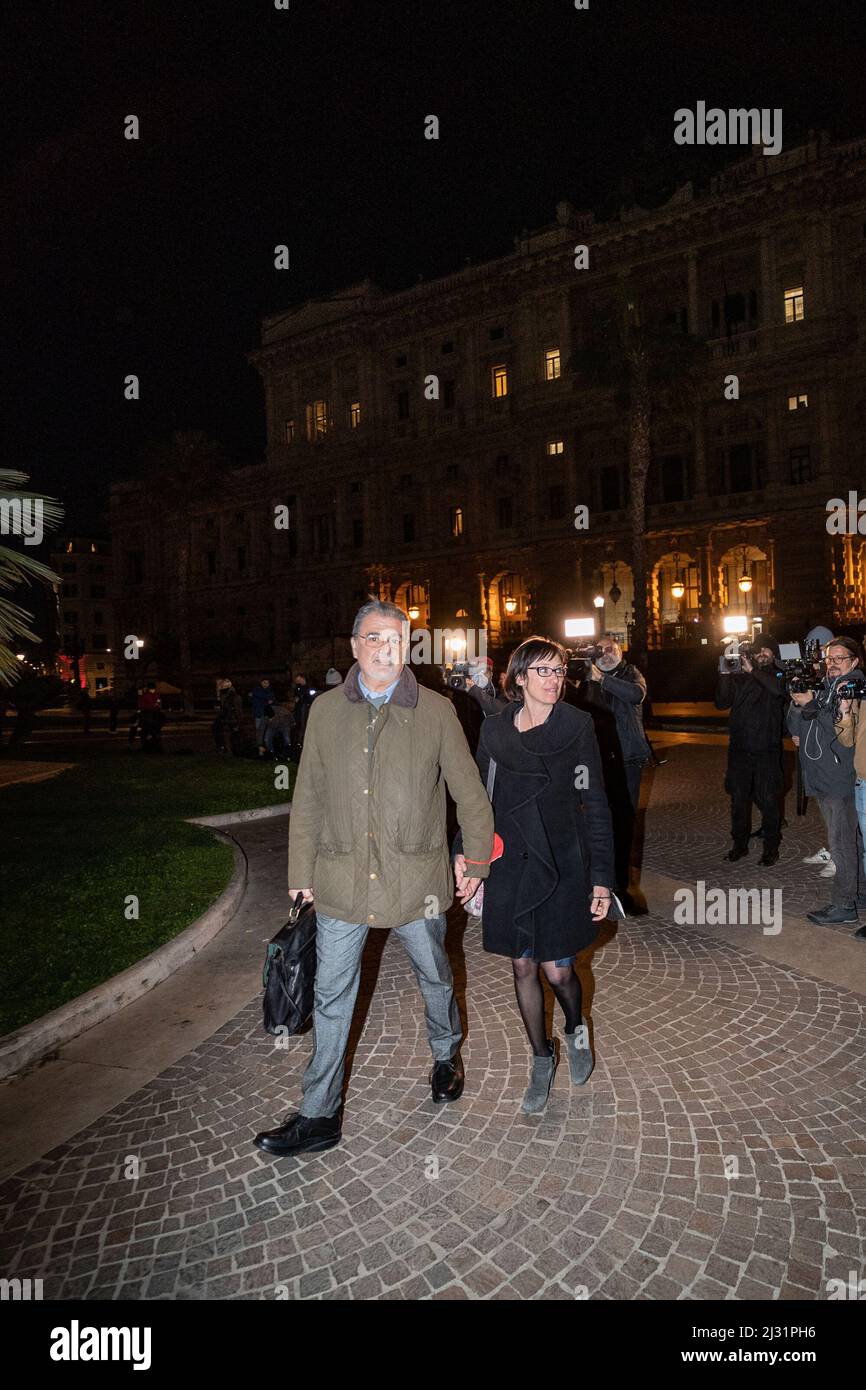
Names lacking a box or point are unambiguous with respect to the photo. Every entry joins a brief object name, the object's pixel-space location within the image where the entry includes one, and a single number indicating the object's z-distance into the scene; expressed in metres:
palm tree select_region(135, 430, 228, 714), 45.41
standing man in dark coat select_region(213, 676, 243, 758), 19.53
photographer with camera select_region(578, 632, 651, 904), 6.79
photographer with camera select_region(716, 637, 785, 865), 7.77
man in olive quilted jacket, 3.35
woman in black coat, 3.55
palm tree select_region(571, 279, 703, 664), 31.09
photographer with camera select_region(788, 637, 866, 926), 6.02
